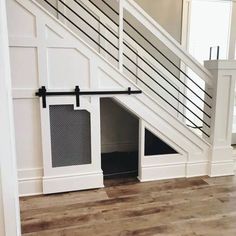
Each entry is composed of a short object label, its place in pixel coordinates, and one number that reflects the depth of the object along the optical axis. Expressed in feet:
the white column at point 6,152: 3.70
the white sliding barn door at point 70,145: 7.75
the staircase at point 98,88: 7.32
